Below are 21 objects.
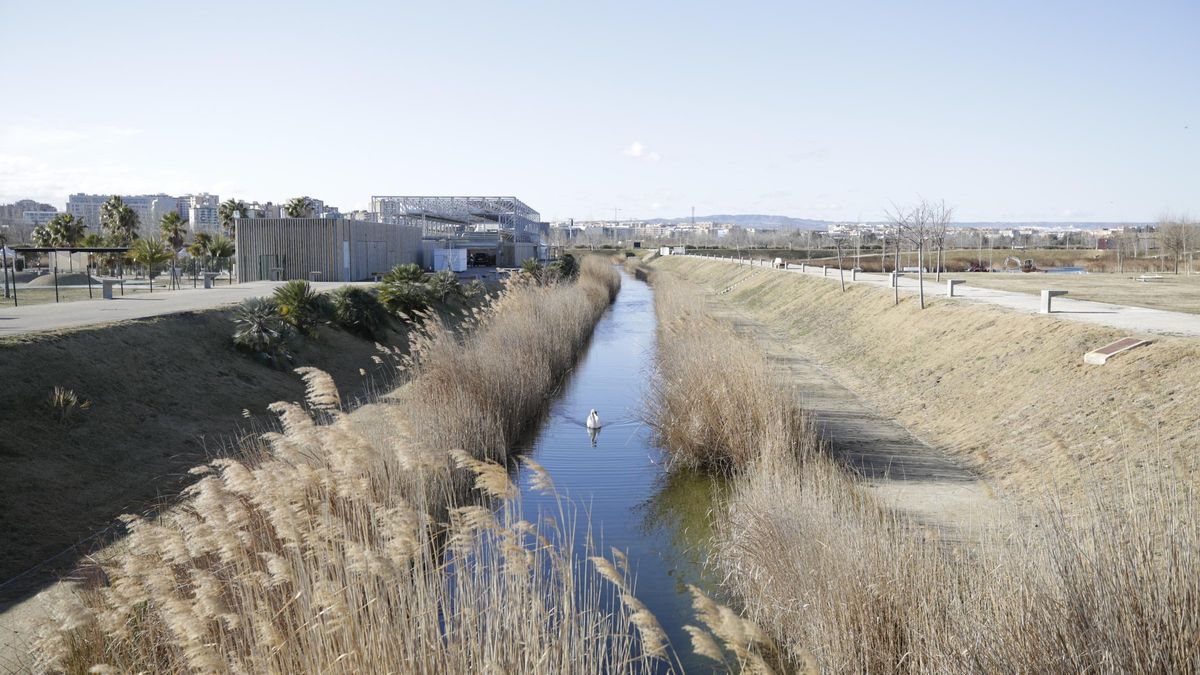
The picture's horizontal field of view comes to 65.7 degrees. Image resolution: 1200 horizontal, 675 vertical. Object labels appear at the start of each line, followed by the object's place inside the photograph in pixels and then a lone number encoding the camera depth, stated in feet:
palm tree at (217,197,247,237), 218.18
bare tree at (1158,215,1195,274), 151.33
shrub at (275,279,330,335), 74.28
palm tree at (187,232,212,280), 186.09
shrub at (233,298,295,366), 65.72
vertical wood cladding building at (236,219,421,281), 127.44
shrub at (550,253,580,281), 160.79
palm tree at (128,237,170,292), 119.55
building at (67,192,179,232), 470.14
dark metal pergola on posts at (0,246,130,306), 93.40
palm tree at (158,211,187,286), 199.82
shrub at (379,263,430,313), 93.61
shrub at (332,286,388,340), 82.53
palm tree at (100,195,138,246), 215.10
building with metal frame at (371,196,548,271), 220.43
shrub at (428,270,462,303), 104.89
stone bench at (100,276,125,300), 88.02
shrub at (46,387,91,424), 42.09
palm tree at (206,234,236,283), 160.25
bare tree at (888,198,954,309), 97.76
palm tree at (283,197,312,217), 189.06
